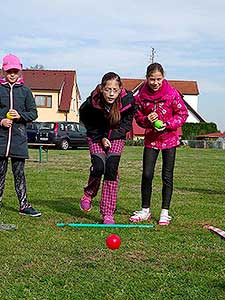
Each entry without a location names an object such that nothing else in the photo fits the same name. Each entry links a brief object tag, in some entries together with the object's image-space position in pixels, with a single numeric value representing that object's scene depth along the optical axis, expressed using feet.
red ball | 17.23
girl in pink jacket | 21.90
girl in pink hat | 22.13
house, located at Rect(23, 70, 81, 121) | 166.09
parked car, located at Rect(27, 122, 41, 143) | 101.81
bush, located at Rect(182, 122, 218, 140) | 177.47
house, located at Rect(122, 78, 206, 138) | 220.47
